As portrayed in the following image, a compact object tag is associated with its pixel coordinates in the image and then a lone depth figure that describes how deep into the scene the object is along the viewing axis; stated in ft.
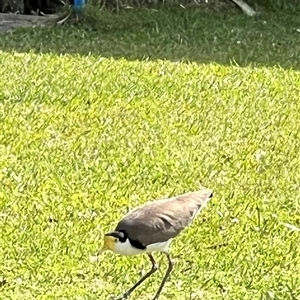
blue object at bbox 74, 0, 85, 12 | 33.27
